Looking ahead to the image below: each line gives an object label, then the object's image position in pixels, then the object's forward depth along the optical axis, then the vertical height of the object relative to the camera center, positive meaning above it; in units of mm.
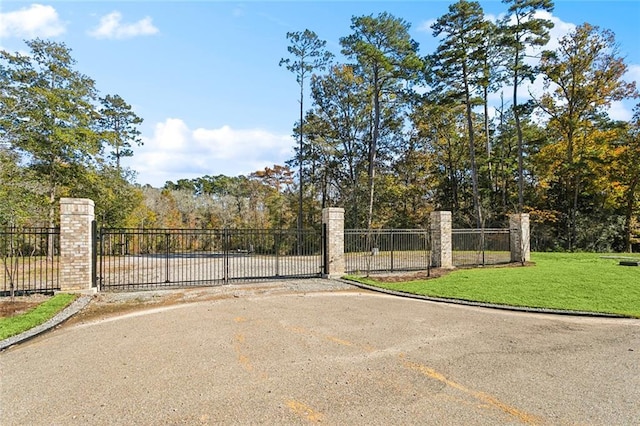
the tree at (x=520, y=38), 23016 +11377
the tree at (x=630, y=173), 23953 +2991
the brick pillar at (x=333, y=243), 12703 -768
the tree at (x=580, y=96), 23594 +8096
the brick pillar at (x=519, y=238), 16812 -843
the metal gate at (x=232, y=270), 10688 -2018
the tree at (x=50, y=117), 19828 +5831
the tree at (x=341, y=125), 30125 +7933
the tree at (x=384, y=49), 22344 +10767
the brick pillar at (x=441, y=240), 15188 -826
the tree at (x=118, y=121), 30328 +8446
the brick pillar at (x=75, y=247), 9211 -621
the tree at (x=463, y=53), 23531 +10635
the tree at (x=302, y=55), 27578 +12493
